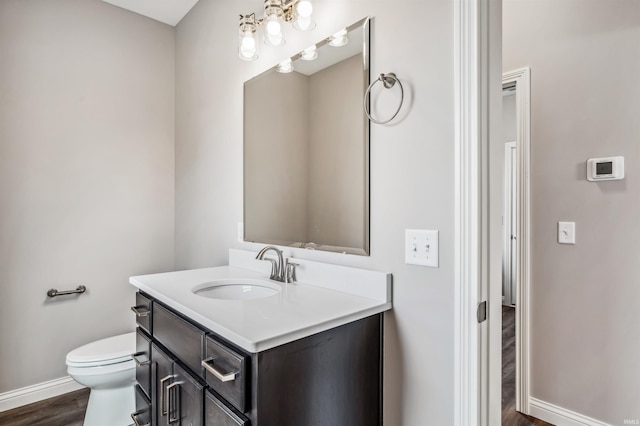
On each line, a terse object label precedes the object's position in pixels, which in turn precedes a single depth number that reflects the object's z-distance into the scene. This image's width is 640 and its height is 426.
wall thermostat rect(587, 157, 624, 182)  1.65
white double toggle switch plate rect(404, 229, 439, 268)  1.05
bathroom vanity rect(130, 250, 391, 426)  0.87
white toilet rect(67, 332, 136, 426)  1.75
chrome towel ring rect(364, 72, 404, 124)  1.15
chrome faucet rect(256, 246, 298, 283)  1.50
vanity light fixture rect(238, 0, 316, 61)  1.43
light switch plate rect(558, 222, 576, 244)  1.81
